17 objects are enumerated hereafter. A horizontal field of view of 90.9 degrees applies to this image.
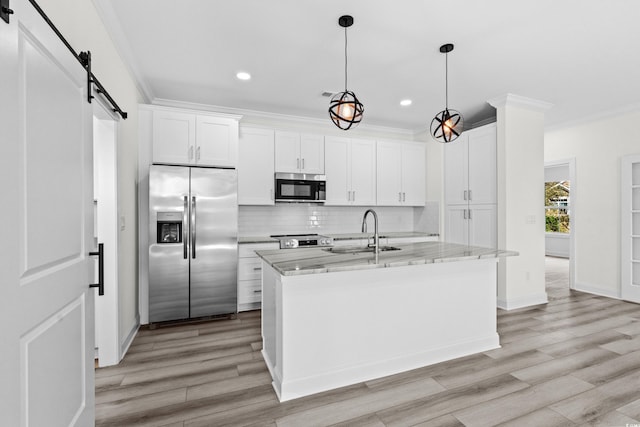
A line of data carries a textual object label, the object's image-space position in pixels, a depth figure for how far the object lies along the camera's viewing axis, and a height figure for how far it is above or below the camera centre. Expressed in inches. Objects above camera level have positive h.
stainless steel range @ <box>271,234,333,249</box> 167.9 -15.6
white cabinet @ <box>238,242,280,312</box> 159.9 -33.3
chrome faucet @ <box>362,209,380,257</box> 99.6 -9.8
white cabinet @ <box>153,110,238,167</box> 142.9 +34.6
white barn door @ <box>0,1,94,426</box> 40.3 -2.6
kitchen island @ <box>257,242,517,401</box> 85.0 -30.4
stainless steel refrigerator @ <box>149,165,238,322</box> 134.9 -13.0
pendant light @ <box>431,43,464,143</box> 108.3 +31.2
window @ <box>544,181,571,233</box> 336.2 +5.6
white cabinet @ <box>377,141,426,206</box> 203.3 +25.6
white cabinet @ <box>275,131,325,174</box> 177.2 +34.3
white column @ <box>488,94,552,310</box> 159.5 +7.2
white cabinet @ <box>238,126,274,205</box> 169.3 +25.2
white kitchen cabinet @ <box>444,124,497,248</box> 169.0 +13.9
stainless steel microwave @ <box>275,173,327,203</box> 176.2 +14.2
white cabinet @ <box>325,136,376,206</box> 189.6 +25.4
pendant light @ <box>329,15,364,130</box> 94.4 +31.6
